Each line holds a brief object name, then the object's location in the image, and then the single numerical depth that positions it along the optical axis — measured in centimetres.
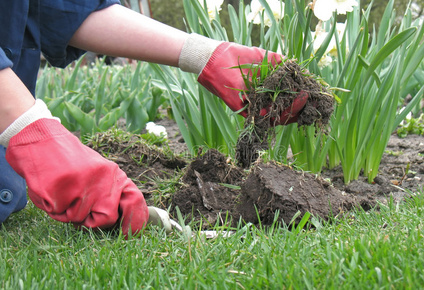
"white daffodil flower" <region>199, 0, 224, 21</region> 208
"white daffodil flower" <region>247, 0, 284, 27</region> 196
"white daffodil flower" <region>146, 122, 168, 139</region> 284
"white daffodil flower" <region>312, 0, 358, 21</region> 171
